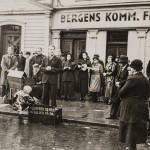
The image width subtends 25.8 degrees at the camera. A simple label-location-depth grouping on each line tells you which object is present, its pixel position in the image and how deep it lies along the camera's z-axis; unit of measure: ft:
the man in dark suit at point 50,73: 35.19
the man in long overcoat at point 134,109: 20.26
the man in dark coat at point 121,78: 29.80
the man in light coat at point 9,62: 42.16
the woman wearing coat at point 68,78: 45.21
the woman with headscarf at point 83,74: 45.42
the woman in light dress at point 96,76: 45.06
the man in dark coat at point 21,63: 50.44
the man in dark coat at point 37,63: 37.88
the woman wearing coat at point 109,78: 42.68
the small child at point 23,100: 32.55
